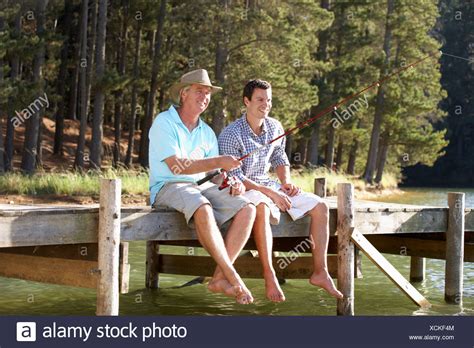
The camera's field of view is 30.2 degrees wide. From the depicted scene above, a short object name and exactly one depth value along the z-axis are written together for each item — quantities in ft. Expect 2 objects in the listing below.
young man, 24.03
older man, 21.71
